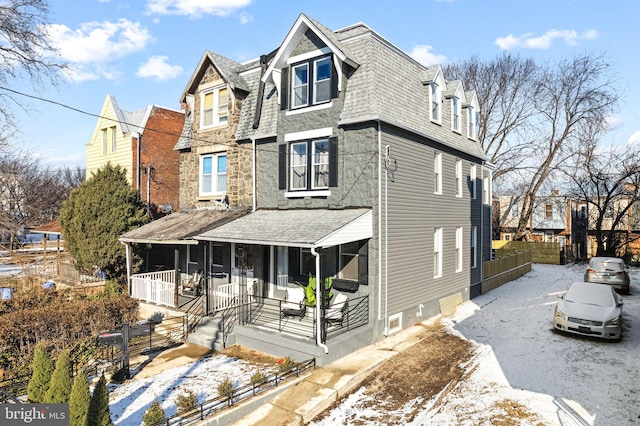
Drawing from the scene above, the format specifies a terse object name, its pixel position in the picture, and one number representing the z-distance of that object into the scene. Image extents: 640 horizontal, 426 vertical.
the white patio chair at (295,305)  13.13
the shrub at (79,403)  6.18
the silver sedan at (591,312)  12.66
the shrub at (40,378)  7.11
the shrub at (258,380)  9.14
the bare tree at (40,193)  42.18
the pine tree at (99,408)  6.20
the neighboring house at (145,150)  23.50
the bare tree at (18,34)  14.17
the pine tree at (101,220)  18.81
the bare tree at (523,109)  34.69
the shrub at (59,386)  6.48
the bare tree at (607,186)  29.73
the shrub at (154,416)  7.41
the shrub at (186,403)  8.02
